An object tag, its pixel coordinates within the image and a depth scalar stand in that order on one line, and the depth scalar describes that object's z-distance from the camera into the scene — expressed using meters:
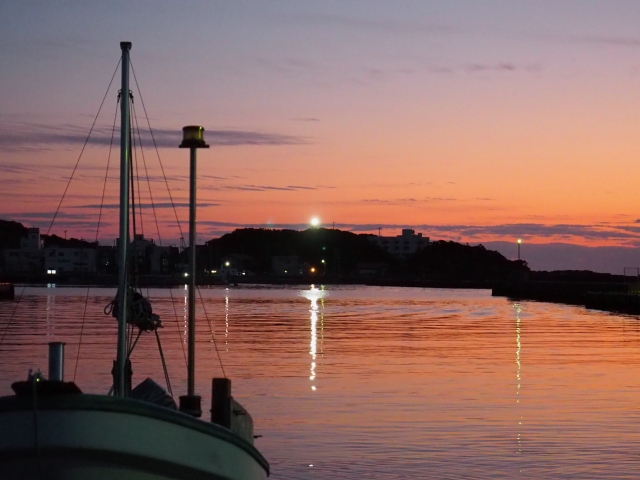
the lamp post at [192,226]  13.54
